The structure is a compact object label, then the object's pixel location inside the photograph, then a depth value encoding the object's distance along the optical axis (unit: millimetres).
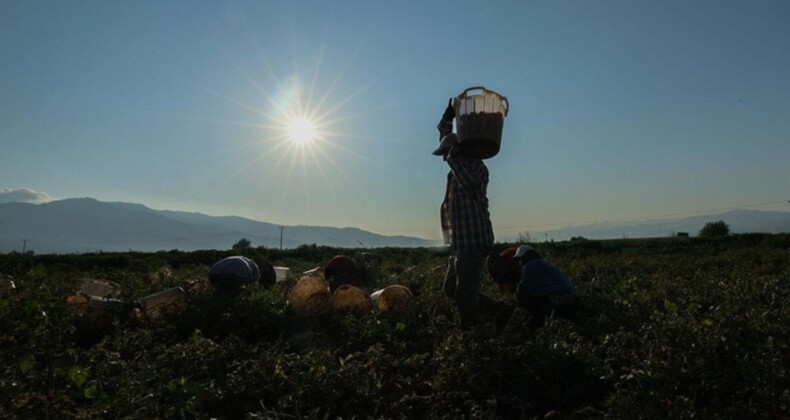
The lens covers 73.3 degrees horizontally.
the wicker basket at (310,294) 6492
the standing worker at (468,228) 5008
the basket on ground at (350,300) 6295
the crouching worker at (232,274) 7457
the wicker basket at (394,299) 6133
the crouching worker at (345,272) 9859
